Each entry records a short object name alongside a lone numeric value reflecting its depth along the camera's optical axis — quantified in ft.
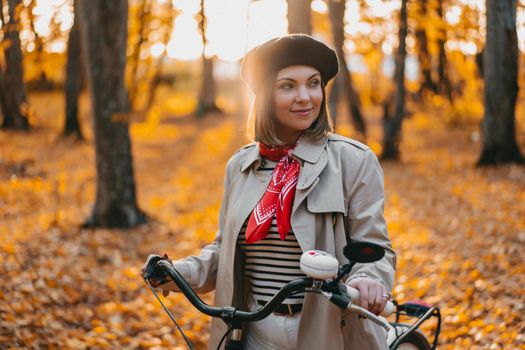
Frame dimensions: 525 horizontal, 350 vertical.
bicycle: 6.30
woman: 7.74
